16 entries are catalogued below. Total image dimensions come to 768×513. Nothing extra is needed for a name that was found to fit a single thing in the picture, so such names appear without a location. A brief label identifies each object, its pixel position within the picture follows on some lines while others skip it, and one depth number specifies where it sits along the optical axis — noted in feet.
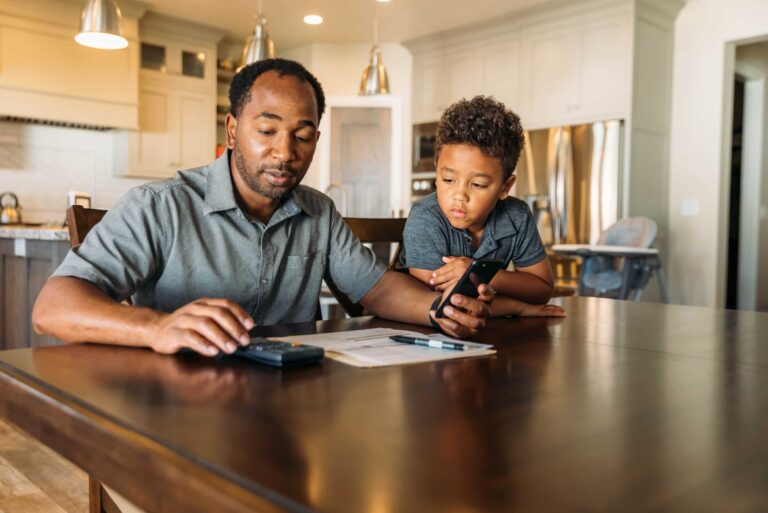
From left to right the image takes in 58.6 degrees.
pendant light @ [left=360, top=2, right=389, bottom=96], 15.14
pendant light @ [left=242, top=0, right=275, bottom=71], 12.67
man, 3.84
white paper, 2.87
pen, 3.24
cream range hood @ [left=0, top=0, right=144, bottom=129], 16.61
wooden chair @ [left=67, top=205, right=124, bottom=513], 4.25
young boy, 5.27
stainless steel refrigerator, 16.61
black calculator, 2.66
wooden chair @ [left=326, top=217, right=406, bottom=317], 6.10
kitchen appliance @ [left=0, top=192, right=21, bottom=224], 16.93
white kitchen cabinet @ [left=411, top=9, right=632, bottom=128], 16.78
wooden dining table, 1.44
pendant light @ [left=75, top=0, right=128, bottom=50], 10.51
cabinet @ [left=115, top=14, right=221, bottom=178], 19.85
